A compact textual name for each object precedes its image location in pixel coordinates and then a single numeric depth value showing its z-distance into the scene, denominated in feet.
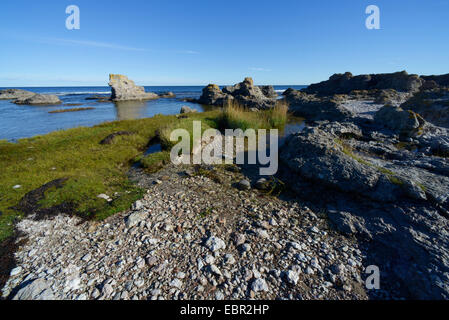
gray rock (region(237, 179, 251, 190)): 20.01
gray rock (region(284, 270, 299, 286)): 10.11
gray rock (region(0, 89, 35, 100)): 190.51
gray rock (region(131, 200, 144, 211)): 16.24
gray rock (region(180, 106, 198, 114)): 75.25
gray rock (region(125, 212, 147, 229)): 14.33
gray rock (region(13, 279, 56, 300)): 9.09
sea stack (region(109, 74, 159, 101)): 186.26
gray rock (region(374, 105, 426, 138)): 32.63
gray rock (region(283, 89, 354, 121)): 56.45
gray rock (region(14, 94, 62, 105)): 139.13
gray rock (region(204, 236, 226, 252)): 12.23
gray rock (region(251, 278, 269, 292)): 9.76
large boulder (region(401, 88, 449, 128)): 40.98
